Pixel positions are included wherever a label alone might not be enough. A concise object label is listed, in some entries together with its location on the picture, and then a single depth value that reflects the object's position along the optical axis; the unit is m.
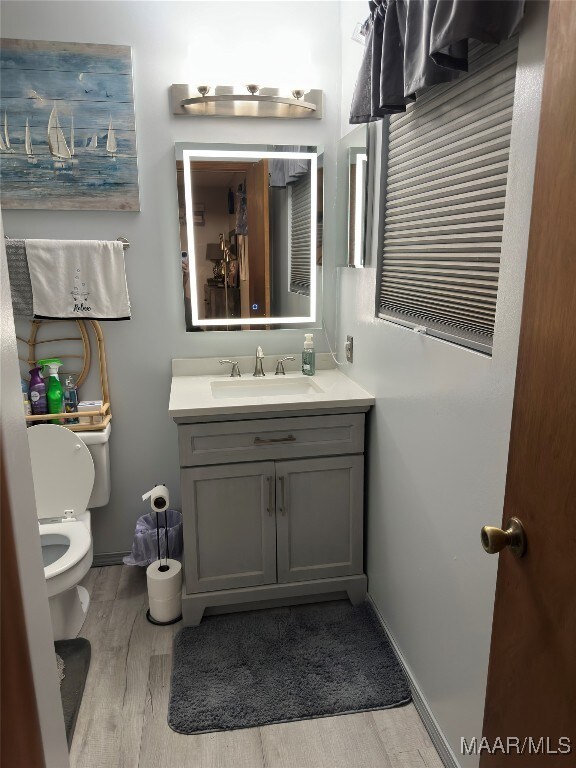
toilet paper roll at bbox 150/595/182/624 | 2.15
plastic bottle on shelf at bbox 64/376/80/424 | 2.32
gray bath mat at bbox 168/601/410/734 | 1.73
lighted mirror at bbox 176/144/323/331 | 2.34
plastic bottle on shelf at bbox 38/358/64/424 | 2.30
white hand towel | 2.22
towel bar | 2.32
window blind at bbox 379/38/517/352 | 1.21
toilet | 2.05
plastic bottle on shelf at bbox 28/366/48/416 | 2.28
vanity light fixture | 2.21
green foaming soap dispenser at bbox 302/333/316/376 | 2.46
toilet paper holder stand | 2.16
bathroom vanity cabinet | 2.05
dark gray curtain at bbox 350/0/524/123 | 1.04
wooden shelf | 2.29
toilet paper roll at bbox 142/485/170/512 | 2.17
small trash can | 2.40
